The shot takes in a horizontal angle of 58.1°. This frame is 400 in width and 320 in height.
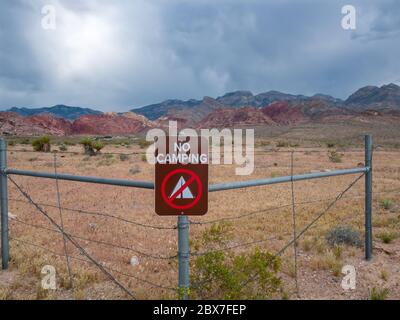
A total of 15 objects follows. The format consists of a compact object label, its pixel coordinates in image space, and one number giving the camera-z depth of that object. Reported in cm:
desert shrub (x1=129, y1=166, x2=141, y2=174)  1749
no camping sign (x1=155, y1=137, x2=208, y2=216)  323
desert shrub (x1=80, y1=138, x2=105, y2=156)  3144
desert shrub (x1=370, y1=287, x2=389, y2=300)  455
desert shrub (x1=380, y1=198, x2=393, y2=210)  986
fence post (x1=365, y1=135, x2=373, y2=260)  558
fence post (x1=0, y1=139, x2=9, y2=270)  518
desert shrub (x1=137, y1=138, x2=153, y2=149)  4268
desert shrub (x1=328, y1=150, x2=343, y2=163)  2316
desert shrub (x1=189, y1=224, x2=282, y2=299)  418
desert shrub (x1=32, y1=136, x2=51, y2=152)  3472
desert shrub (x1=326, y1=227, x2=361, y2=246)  662
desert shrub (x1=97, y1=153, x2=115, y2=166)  2126
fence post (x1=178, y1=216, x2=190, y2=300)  335
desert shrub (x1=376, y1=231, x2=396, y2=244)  689
